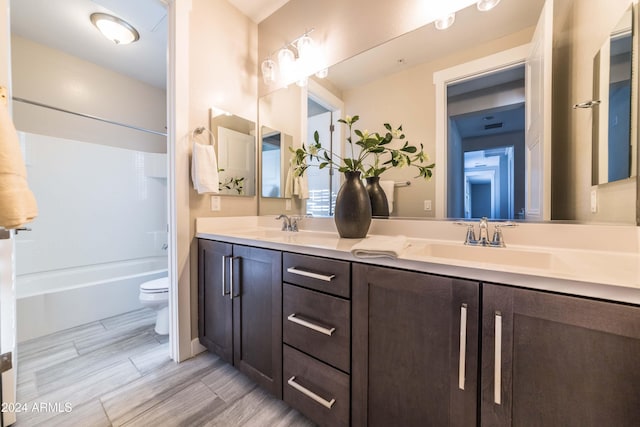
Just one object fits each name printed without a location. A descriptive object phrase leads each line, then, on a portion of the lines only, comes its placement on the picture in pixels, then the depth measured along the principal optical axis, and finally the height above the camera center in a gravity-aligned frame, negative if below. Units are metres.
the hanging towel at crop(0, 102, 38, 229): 0.80 +0.10
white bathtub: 1.76 -0.69
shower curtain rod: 1.65 +0.84
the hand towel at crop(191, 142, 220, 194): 1.54 +0.28
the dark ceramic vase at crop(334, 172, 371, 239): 1.23 +0.02
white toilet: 1.82 -0.68
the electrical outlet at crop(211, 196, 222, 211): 1.74 +0.06
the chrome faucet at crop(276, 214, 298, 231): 1.76 -0.09
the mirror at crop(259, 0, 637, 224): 0.95 +0.68
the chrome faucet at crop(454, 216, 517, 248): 1.03 -0.11
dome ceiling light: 1.86 +1.49
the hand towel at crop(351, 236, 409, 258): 0.81 -0.13
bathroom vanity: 0.54 -0.37
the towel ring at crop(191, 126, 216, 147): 1.62 +0.55
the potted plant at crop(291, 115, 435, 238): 1.23 +0.26
